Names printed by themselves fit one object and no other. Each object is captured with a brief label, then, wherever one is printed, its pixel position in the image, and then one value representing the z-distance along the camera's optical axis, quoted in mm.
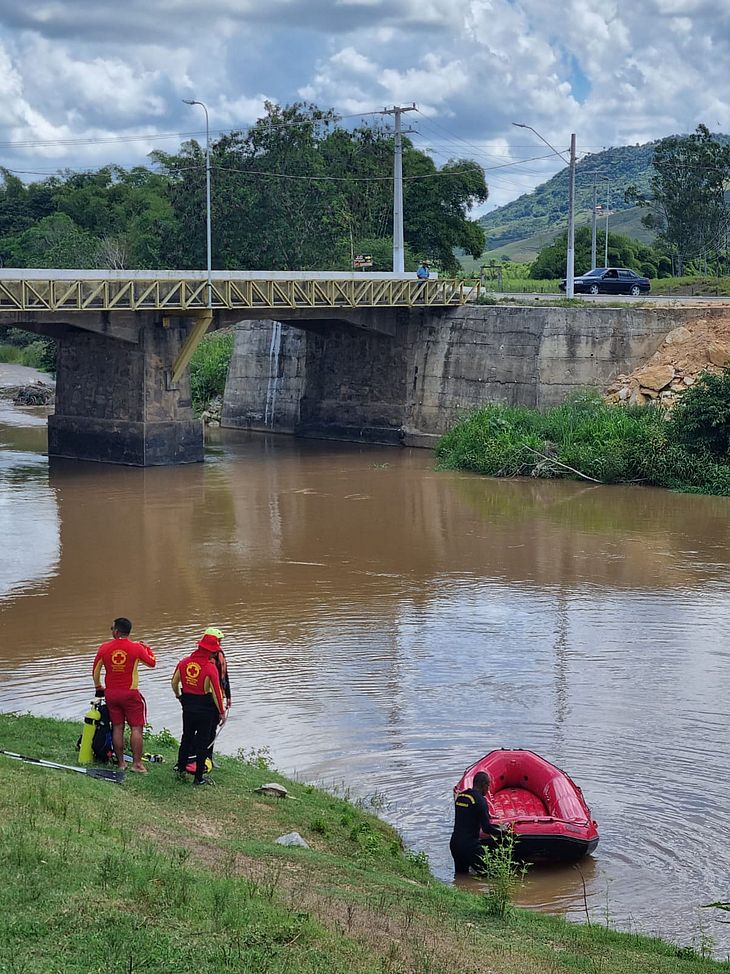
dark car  55625
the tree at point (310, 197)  64375
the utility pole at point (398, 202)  47719
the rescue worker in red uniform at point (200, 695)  12055
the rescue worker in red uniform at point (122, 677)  12069
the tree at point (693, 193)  75188
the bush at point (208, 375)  59469
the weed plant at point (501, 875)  10086
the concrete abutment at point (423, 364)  43562
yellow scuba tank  12406
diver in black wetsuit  12031
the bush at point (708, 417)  35875
